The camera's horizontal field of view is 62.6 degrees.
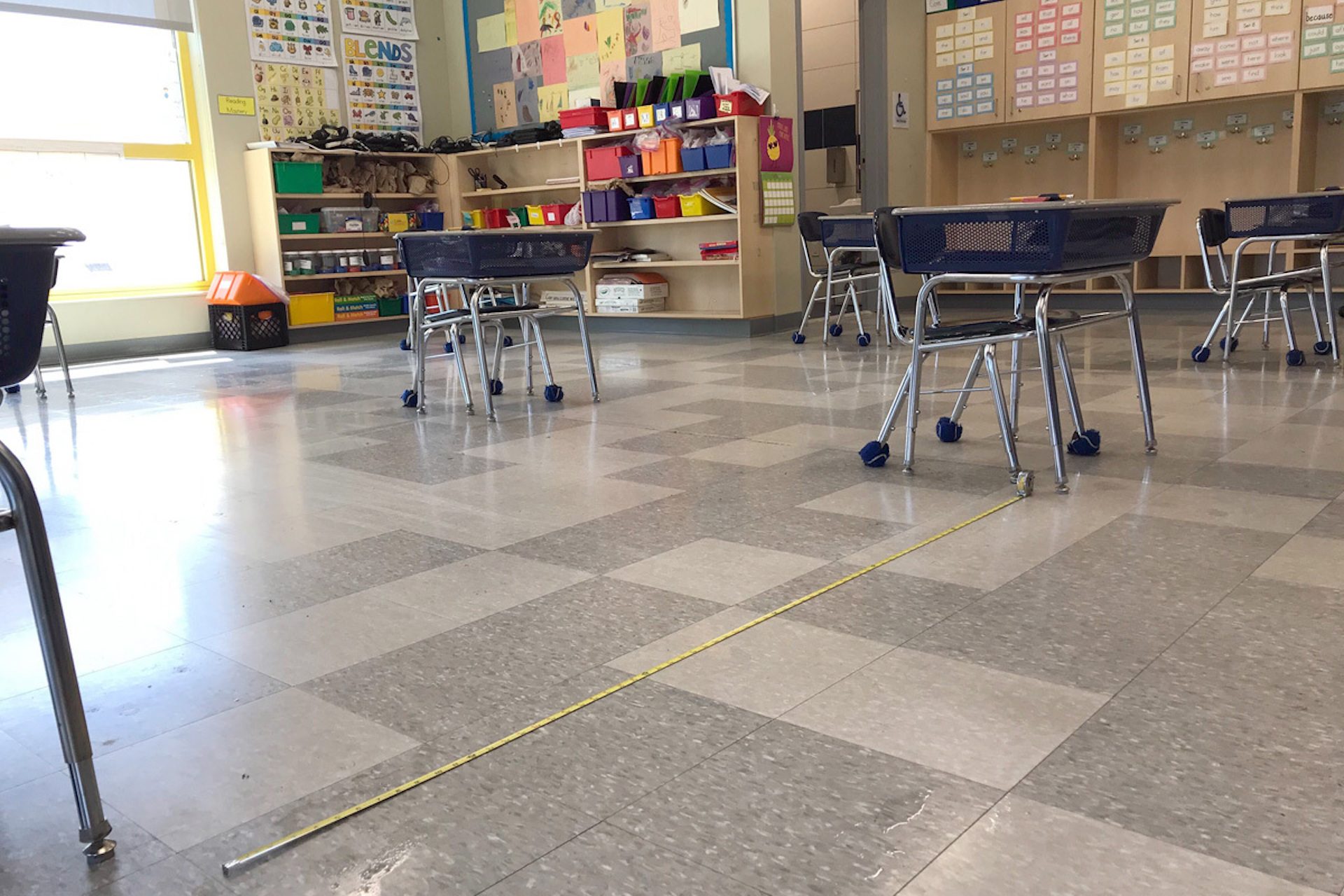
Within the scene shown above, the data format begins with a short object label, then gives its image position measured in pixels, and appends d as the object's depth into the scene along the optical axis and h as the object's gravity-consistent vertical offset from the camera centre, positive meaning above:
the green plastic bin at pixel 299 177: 7.89 +0.65
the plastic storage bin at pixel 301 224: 7.98 +0.32
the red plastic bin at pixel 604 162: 7.54 +0.62
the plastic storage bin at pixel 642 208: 7.46 +0.30
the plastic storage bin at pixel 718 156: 6.97 +0.58
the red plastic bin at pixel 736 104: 6.85 +0.88
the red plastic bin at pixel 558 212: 8.19 +0.32
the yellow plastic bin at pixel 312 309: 8.02 -0.29
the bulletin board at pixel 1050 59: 7.88 +1.24
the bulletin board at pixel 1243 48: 7.07 +1.12
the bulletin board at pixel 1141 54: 7.47 +1.18
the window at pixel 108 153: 7.09 +0.83
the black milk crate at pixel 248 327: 7.64 -0.38
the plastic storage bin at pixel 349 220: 8.31 +0.35
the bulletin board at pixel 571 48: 7.50 +1.49
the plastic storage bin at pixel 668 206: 7.36 +0.29
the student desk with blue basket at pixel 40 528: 1.24 -0.28
